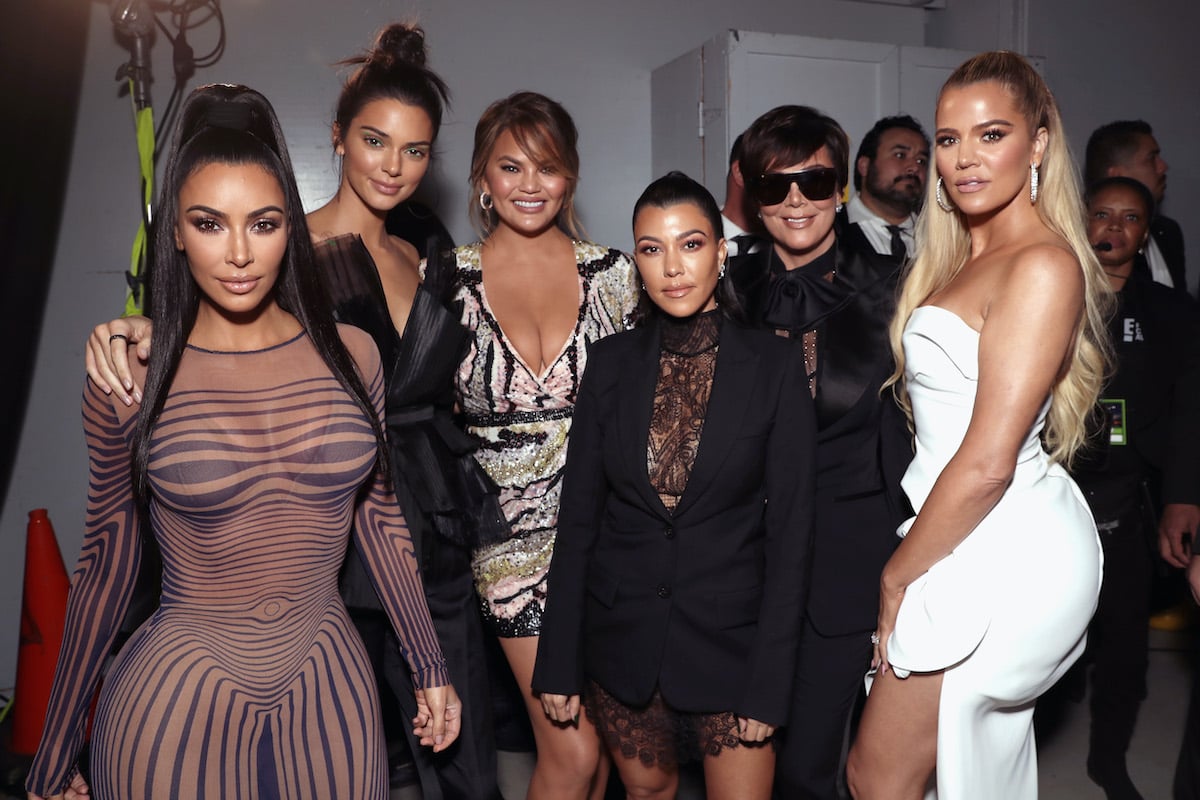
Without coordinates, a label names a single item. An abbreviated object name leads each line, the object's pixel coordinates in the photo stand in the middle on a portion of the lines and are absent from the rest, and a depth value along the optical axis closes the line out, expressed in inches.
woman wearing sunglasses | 93.9
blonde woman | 70.7
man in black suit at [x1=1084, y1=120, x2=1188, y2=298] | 179.9
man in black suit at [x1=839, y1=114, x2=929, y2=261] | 167.8
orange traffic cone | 141.5
